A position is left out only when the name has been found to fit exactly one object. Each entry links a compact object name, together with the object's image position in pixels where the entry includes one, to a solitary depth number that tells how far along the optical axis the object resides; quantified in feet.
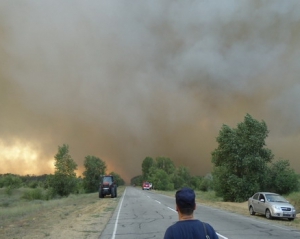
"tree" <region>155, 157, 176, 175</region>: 432.84
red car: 299.20
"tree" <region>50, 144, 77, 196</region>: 223.62
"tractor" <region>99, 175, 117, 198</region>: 123.60
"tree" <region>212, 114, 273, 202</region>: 112.50
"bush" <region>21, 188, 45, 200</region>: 190.63
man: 8.78
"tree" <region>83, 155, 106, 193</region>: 318.88
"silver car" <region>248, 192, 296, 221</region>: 57.32
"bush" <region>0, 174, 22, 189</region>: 349.18
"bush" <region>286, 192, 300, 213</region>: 83.76
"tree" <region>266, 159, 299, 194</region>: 116.63
